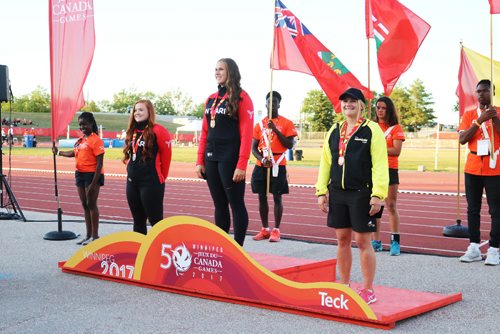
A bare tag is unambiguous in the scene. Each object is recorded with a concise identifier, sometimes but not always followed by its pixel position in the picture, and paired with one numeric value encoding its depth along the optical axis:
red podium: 5.00
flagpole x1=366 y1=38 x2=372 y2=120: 6.93
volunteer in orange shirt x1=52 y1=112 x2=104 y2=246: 8.83
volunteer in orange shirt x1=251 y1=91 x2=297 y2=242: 9.15
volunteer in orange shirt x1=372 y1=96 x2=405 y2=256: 7.91
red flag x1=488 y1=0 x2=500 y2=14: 7.61
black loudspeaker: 10.82
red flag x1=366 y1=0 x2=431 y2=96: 8.19
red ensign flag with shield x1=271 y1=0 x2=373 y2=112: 8.24
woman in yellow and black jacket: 5.15
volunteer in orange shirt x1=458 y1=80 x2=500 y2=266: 7.33
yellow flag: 9.75
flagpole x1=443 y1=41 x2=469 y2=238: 9.49
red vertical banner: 8.33
